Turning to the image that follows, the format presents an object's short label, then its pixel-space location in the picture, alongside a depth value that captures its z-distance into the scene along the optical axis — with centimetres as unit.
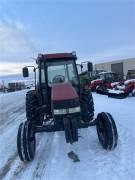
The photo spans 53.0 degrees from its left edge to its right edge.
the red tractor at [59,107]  255
